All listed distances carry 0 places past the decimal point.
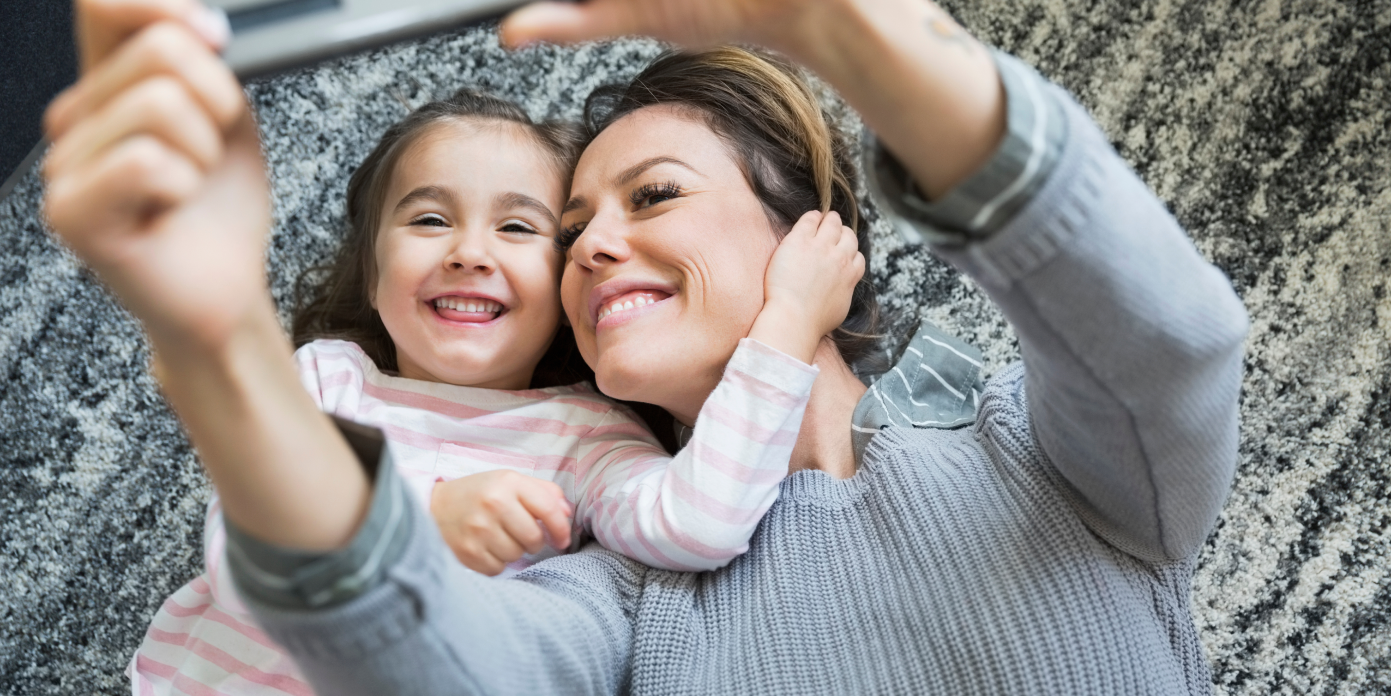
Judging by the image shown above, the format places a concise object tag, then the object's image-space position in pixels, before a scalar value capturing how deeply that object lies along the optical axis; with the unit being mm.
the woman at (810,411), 472
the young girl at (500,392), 893
